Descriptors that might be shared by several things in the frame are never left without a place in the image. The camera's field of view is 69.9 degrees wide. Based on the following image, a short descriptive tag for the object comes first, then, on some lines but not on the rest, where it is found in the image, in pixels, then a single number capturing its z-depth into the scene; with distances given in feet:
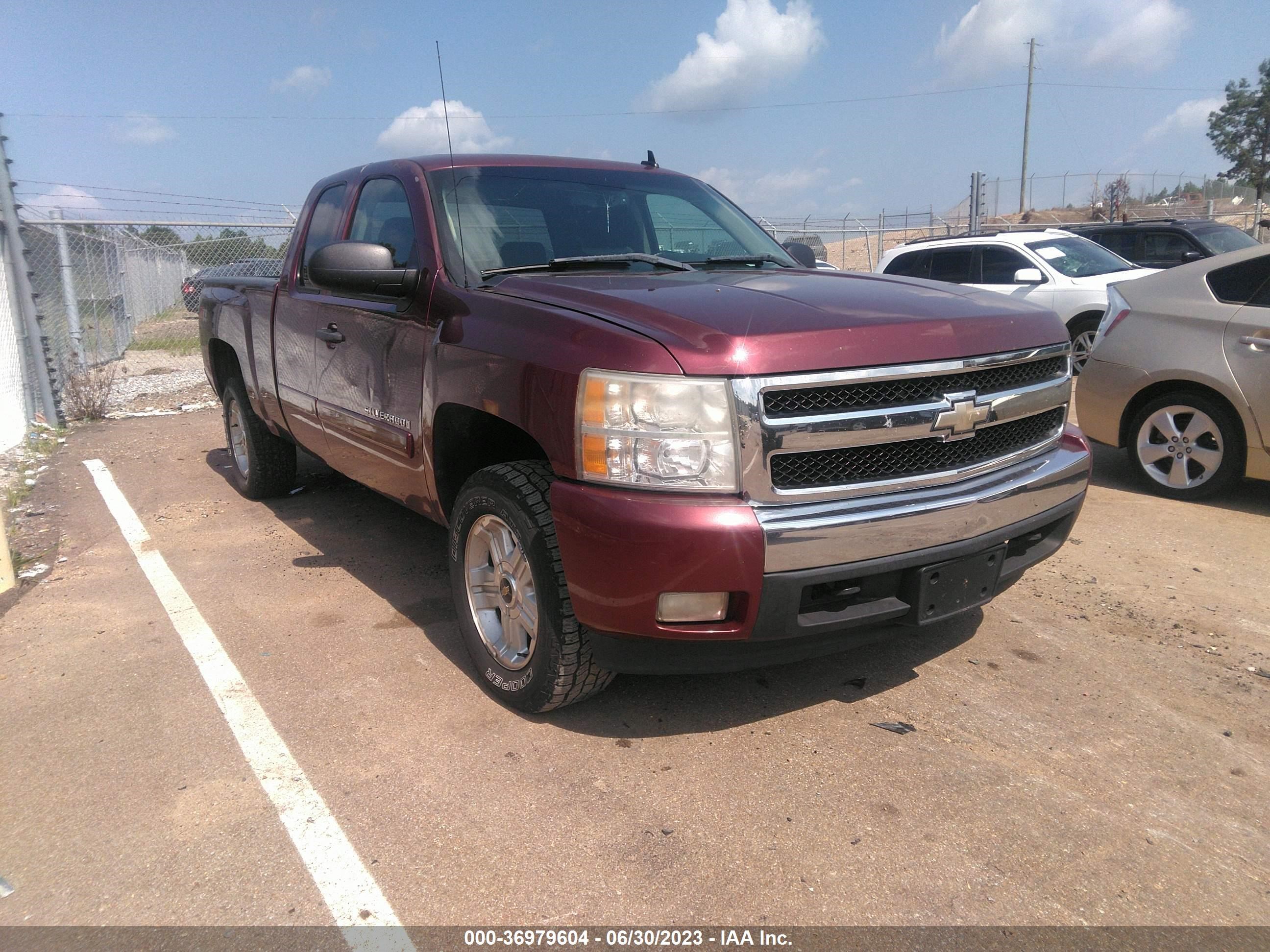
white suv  32.78
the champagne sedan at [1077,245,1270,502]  16.51
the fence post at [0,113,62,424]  27.27
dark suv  39.37
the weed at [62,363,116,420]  30.42
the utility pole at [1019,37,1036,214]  119.65
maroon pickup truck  8.07
